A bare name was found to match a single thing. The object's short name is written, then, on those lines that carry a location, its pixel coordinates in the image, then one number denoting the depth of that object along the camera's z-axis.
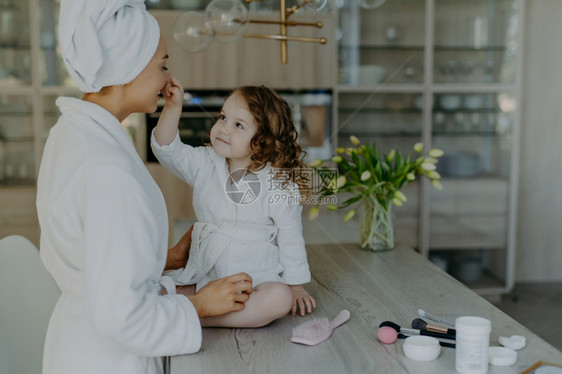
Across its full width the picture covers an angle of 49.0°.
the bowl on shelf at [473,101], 3.87
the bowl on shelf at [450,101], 3.86
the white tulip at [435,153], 1.98
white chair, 1.36
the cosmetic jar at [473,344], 0.97
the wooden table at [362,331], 1.05
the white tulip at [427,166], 1.91
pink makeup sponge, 1.14
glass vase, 1.92
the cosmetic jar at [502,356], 1.03
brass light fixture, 1.98
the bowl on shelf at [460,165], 3.94
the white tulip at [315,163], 1.87
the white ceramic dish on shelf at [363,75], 3.80
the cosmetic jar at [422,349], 1.05
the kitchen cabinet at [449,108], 3.80
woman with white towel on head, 0.98
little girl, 1.39
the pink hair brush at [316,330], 1.15
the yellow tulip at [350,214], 1.90
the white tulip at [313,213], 1.85
